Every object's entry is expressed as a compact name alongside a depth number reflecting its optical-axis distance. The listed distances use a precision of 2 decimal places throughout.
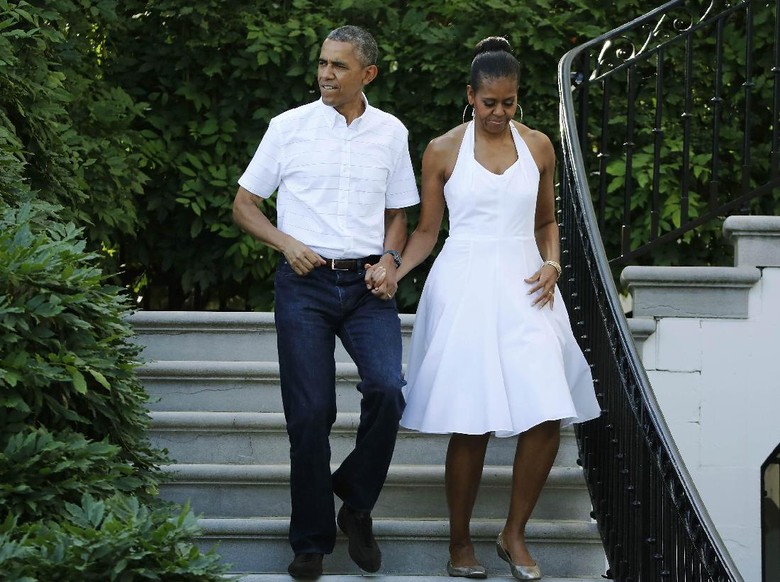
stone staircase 9.37
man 8.51
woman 8.68
